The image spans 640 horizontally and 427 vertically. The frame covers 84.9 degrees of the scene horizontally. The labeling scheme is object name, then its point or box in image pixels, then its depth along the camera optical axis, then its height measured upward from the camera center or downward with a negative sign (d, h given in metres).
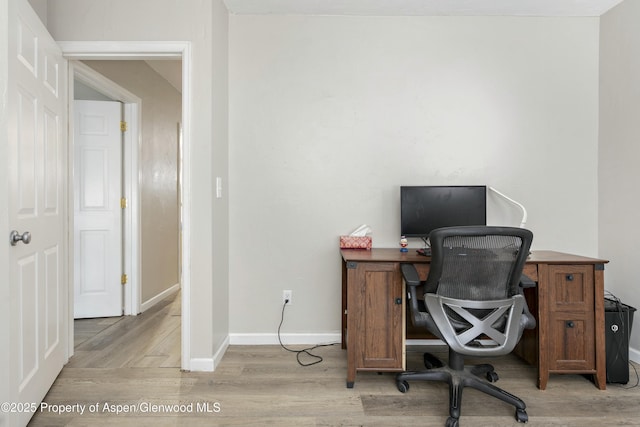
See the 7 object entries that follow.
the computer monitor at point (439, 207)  2.46 +0.01
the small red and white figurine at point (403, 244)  2.51 -0.26
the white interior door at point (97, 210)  3.33 -0.02
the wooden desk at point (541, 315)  2.07 -0.63
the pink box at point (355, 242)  2.55 -0.24
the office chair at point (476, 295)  1.70 -0.44
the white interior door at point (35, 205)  1.54 +0.02
